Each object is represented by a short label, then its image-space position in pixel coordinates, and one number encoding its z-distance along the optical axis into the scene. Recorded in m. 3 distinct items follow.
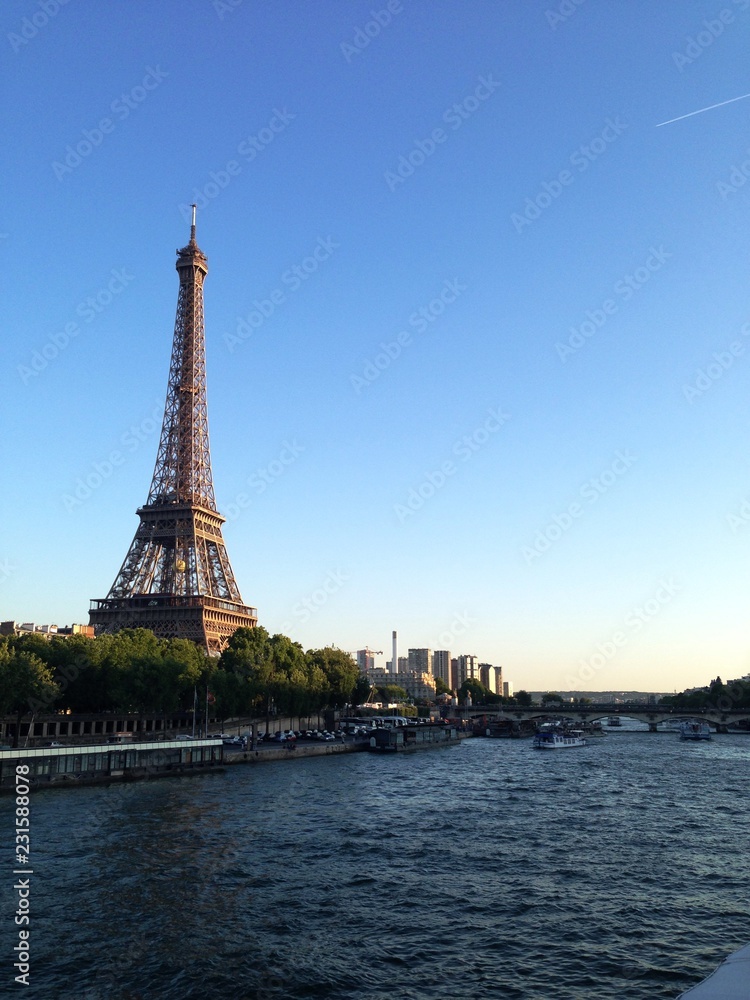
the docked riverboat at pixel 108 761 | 63.47
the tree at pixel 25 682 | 79.25
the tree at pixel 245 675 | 104.81
